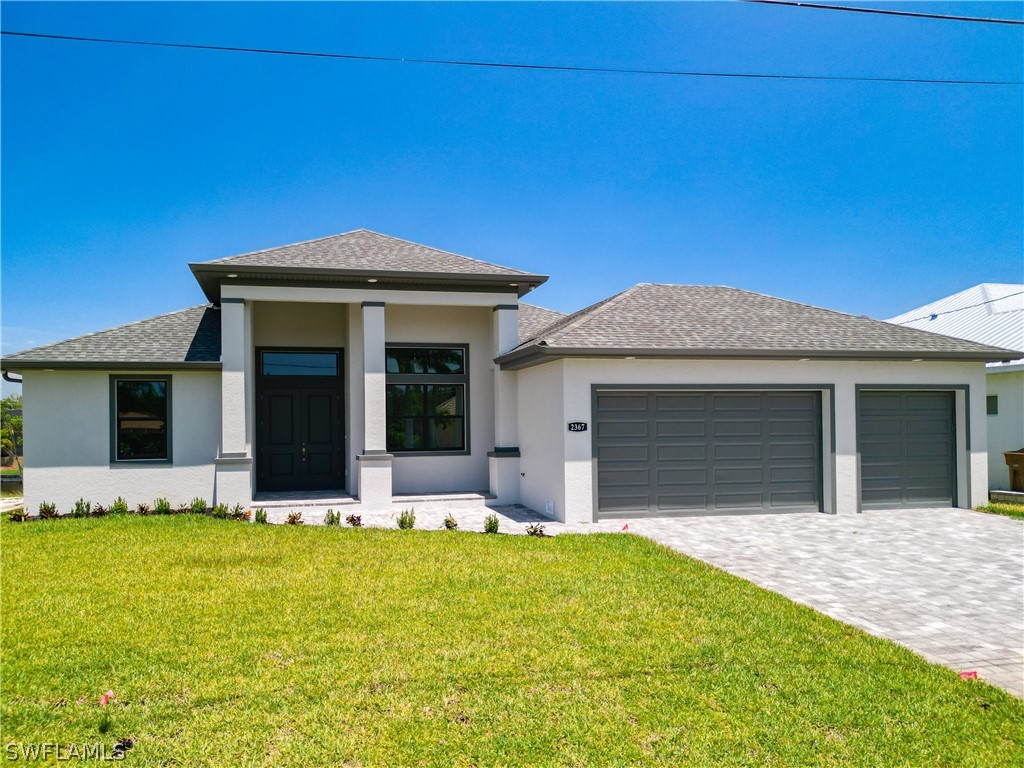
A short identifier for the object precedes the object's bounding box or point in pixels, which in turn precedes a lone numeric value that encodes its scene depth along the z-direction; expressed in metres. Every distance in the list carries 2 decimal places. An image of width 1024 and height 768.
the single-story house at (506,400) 11.44
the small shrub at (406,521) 10.41
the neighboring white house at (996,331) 16.08
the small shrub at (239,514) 11.45
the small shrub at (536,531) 9.75
